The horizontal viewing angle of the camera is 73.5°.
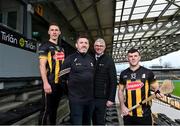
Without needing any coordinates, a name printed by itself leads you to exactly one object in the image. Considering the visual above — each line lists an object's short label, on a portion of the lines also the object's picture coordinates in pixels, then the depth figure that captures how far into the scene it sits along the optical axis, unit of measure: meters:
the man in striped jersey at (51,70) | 1.38
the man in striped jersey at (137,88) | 1.32
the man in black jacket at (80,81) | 1.22
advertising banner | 2.12
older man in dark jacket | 1.36
